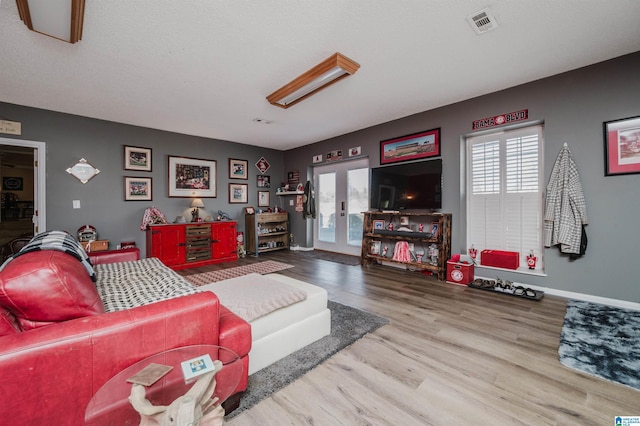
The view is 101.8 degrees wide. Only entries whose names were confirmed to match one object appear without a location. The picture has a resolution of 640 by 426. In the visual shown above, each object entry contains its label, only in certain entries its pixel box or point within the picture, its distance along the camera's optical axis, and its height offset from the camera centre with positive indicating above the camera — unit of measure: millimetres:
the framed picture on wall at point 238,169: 6172 +1058
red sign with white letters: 3427 +1283
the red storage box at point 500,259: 3480 -642
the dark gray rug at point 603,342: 1775 -1061
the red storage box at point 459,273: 3664 -867
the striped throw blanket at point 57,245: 1438 -195
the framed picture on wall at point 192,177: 5340 +752
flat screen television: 4156 +449
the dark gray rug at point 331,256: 5250 -977
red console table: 4703 -594
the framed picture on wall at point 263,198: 6766 +372
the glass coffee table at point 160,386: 854 -642
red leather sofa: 904 -495
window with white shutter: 3461 +291
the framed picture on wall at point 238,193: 6191 +472
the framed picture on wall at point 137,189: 4828 +453
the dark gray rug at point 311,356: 1595 -1074
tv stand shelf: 4000 -428
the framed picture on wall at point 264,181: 6738 +824
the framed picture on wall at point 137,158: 4805 +1022
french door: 5770 +187
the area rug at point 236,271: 3990 -1013
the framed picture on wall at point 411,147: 4280 +1151
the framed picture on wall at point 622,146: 2764 +716
